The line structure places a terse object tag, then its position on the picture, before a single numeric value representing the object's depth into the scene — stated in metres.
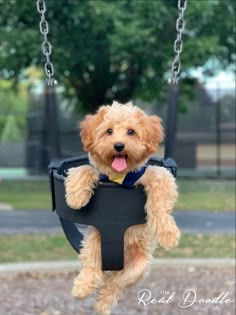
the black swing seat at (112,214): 2.27
